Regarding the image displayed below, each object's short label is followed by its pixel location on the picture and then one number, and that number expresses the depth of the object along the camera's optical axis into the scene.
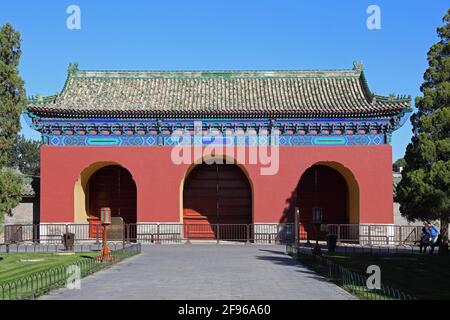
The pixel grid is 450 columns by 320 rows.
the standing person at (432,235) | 22.62
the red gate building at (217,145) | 27.52
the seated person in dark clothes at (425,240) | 22.81
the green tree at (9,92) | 26.00
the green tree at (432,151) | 22.08
